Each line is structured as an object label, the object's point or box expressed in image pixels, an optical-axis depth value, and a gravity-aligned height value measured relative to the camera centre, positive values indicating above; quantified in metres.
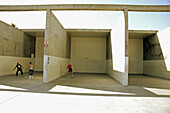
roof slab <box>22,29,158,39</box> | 12.05 +3.05
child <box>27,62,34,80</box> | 8.46 -0.94
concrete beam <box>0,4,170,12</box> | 6.96 +3.34
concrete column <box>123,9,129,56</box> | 6.88 +1.65
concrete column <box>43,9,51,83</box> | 7.13 +1.32
